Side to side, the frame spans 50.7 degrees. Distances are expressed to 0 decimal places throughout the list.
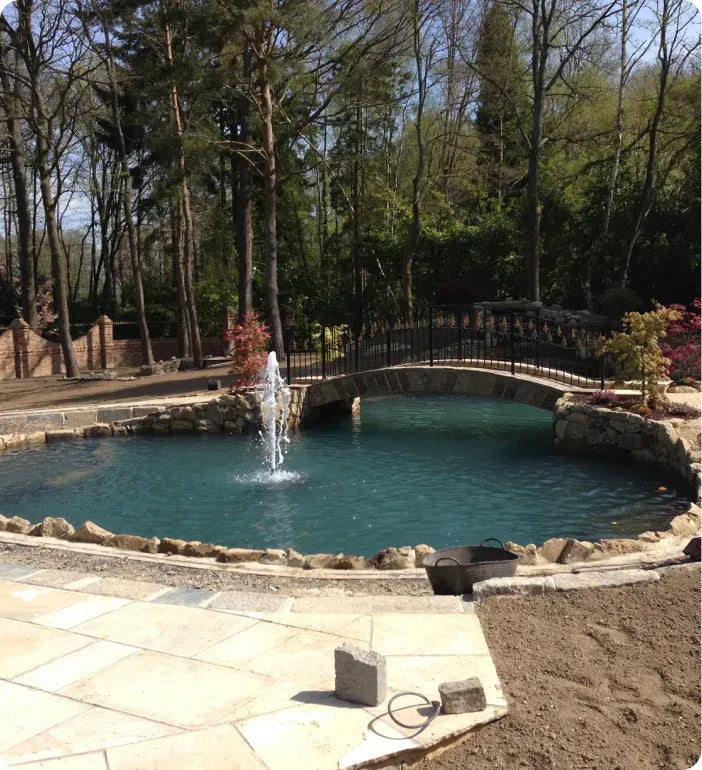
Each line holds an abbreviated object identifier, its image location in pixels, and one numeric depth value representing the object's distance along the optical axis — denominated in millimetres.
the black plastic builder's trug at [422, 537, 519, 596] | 4512
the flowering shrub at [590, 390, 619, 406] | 10992
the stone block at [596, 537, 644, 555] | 5672
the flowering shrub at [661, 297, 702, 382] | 11117
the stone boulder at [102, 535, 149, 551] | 6309
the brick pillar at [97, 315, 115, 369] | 24875
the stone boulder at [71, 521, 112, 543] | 6402
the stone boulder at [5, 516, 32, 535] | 7016
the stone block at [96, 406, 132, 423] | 13953
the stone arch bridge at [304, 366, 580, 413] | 12023
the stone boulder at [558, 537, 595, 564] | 5395
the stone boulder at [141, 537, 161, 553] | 6216
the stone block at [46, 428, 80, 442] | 13352
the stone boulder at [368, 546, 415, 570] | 5719
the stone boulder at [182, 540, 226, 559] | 6160
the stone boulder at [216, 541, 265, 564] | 5828
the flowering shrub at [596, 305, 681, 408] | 10156
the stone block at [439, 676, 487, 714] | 3010
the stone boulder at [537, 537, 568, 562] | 5550
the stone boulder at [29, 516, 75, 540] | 6664
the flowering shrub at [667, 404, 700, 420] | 10250
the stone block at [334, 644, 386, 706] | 3082
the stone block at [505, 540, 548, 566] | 5367
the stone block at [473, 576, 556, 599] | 4348
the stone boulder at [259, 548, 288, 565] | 5914
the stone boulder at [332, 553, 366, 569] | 5738
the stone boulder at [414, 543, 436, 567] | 5816
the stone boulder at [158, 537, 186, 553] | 6254
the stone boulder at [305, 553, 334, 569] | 5809
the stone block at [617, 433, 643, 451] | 10295
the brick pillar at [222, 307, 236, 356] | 22906
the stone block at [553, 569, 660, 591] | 4387
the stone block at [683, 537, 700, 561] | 4852
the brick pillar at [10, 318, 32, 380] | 22312
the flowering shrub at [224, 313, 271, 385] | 14242
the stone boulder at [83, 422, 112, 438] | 13578
